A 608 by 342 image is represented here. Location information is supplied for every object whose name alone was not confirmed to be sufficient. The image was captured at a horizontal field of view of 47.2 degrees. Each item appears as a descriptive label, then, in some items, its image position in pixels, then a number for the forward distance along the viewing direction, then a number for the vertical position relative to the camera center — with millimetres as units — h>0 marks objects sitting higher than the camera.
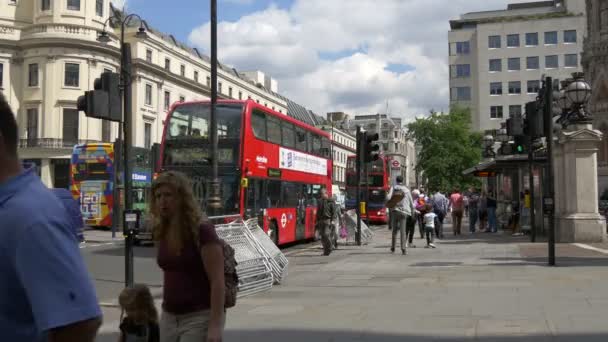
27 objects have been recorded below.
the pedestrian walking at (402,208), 16891 -275
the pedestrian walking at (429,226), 19562 -829
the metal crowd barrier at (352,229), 22266 -1029
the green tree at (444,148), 66438 +4746
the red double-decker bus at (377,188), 40800 +533
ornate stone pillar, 18594 +170
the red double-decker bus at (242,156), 17906 +1121
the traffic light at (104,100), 9422 +1349
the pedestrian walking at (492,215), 26891 -714
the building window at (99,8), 53162 +14639
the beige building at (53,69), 51375 +9751
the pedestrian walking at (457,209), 26438 -470
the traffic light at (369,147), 21031 +1529
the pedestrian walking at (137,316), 3980 -680
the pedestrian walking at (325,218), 17391 -521
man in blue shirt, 1781 -192
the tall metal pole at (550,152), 13197 +873
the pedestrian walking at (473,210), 27609 -547
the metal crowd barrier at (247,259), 10805 -1003
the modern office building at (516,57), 85812 +17490
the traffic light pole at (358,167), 20875 +900
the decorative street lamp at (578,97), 17938 +2606
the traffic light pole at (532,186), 20062 +310
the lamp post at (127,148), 9781 +734
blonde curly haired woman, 3846 -382
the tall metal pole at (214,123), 15094 +1655
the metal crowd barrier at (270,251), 11795 -944
